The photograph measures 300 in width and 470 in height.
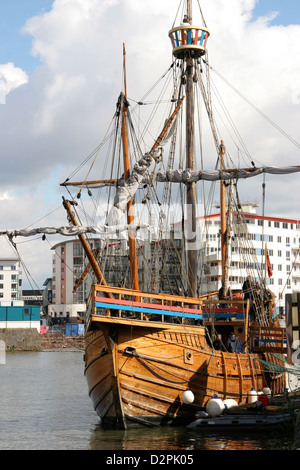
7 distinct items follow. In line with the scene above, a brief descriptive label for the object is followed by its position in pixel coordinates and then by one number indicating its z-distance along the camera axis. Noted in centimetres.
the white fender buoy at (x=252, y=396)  2916
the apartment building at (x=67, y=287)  14600
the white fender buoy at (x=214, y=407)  2677
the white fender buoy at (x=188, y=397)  2661
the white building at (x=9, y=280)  15200
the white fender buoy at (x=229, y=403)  2802
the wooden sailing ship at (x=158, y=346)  2605
